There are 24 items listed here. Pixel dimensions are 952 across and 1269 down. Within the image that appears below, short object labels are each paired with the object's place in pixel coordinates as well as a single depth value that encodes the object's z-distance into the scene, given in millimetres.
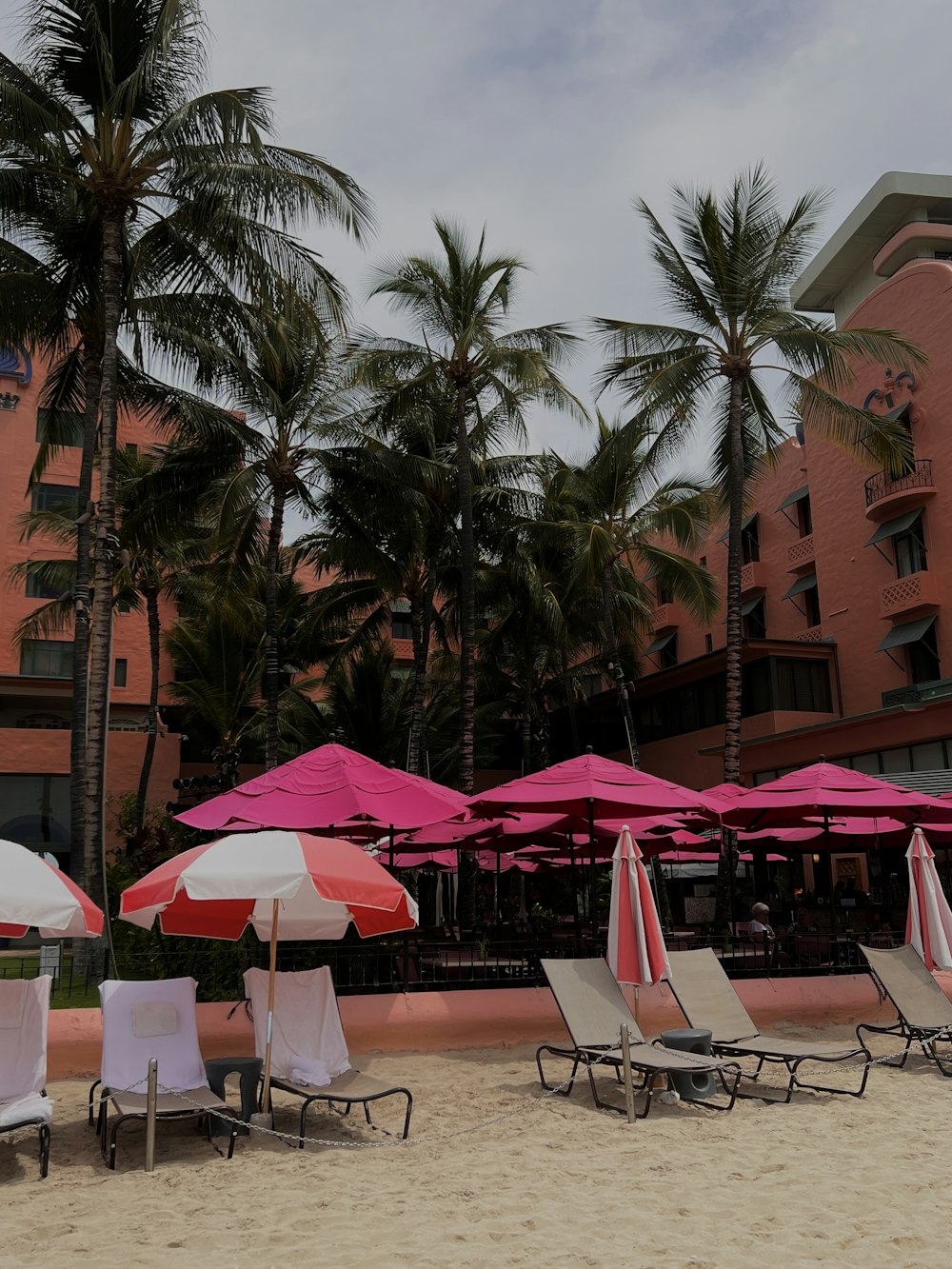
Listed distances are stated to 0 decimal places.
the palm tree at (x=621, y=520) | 25406
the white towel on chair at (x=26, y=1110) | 6582
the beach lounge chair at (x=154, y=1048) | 7148
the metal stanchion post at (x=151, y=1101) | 6711
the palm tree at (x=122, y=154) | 13656
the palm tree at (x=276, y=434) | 19000
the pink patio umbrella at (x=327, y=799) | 10258
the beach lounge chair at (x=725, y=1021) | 8680
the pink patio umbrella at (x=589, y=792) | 10429
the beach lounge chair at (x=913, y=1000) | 10242
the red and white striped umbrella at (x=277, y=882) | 7121
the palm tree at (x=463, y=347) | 20516
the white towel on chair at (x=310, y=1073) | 7836
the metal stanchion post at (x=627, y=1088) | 7809
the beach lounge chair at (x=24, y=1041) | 7160
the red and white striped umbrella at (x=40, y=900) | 6777
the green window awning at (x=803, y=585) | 31375
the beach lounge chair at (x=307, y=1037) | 7797
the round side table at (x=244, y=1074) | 7578
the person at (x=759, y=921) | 17219
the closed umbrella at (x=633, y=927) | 9398
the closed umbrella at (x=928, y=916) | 11180
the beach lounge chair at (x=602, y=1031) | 8227
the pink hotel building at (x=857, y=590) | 25703
